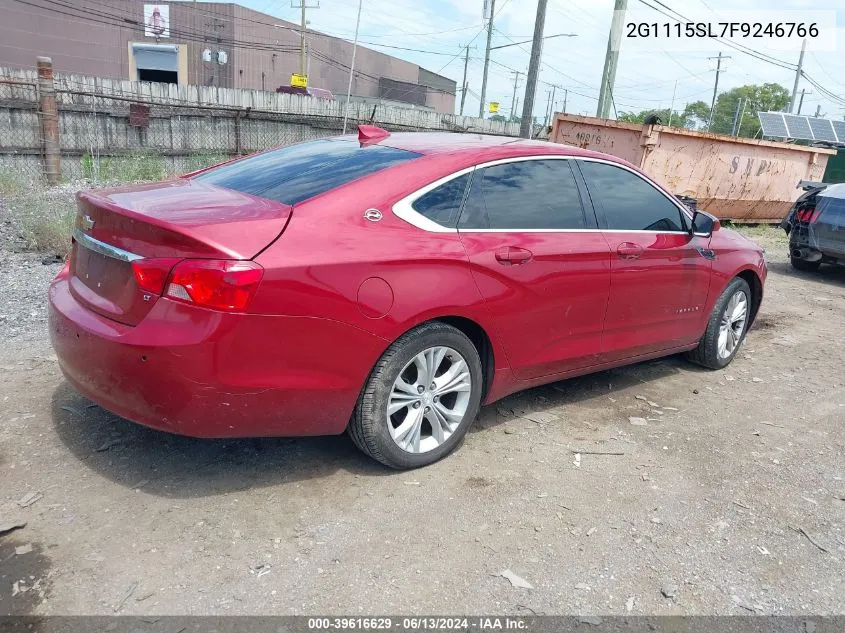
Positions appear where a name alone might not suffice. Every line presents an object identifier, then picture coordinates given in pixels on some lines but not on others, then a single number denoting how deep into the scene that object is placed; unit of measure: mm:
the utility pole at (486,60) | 35972
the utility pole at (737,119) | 37750
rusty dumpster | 12195
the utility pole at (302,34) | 41388
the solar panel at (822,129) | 20172
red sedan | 2807
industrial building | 42562
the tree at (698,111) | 83562
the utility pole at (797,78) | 44497
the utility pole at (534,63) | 15648
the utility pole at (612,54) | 16391
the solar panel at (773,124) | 19188
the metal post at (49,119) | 11945
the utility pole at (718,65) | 59953
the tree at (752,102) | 75212
